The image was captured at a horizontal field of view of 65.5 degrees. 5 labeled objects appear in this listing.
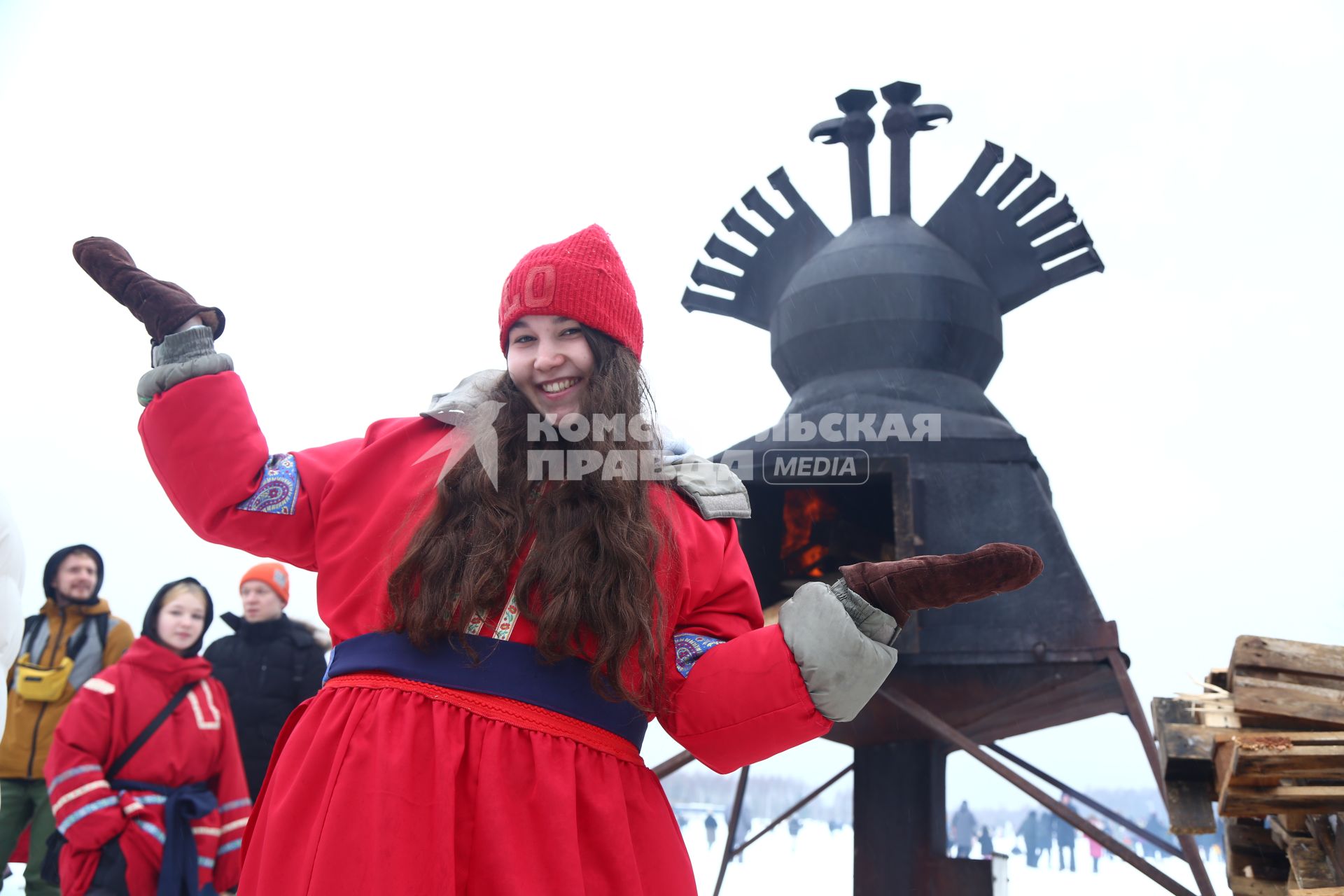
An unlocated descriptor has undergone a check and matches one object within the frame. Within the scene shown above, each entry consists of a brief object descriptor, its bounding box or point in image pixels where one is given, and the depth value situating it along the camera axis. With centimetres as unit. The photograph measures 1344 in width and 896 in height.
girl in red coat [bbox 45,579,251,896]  359
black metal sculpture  462
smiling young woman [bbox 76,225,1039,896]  148
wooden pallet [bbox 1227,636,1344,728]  260
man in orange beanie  470
